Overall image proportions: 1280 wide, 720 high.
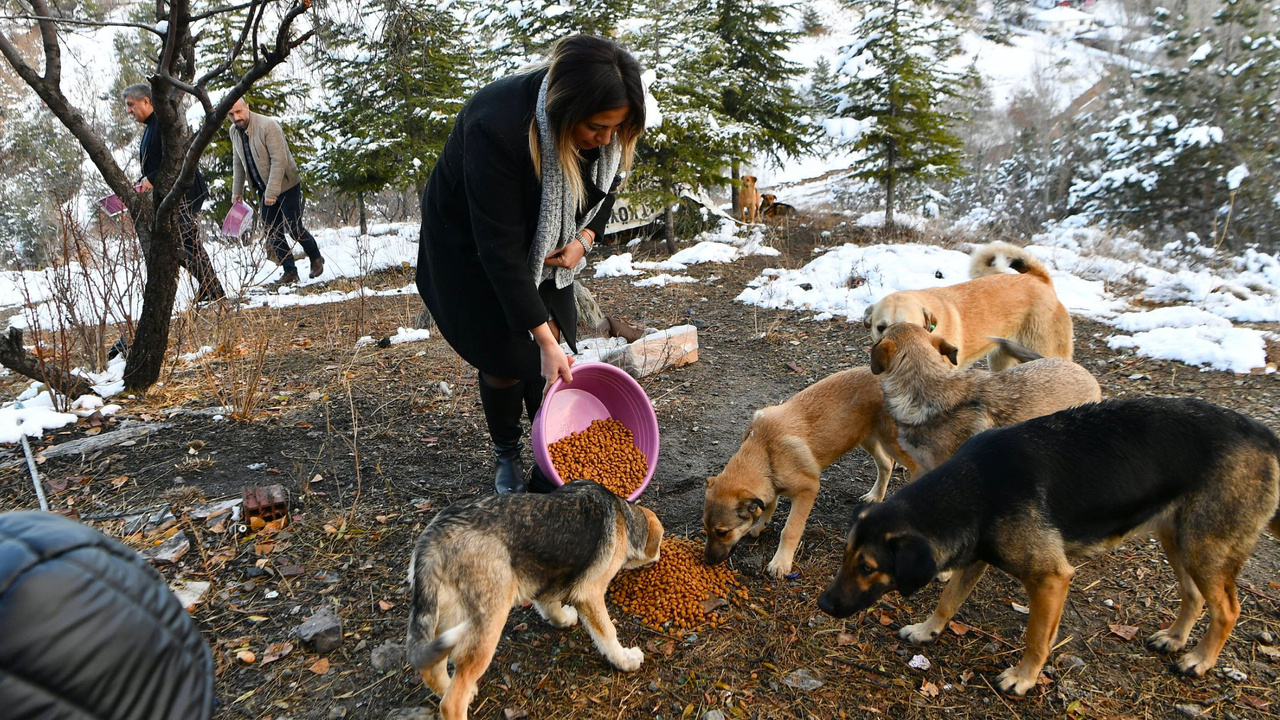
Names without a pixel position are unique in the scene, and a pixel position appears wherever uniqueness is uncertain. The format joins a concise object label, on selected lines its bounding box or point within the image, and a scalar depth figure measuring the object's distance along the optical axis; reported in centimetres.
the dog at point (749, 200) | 1652
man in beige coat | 959
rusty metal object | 374
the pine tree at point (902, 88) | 1227
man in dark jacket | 622
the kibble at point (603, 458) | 377
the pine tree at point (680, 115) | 1190
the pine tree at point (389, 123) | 1301
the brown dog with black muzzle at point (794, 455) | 352
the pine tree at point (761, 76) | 1537
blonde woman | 276
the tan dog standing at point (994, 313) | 512
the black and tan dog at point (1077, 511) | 267
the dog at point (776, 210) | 1705
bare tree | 461
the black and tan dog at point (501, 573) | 239
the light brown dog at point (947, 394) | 355
